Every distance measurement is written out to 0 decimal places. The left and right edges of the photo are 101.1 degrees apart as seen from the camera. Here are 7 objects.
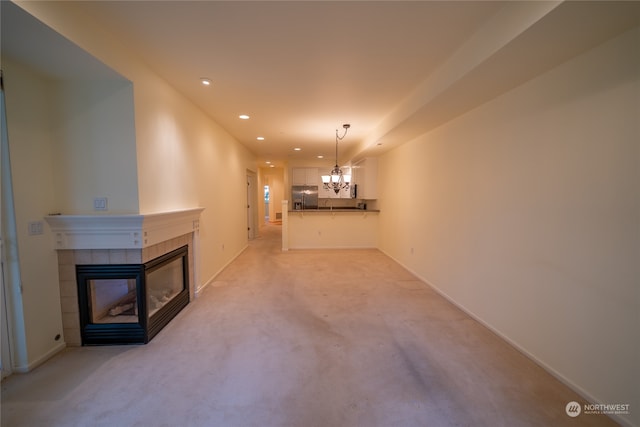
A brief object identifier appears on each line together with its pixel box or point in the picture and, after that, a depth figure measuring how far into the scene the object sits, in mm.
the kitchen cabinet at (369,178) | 6582
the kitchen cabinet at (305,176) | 8938
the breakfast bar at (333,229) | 6691
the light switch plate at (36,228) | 2068
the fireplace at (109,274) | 2260
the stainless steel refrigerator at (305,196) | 8836
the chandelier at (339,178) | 4841
